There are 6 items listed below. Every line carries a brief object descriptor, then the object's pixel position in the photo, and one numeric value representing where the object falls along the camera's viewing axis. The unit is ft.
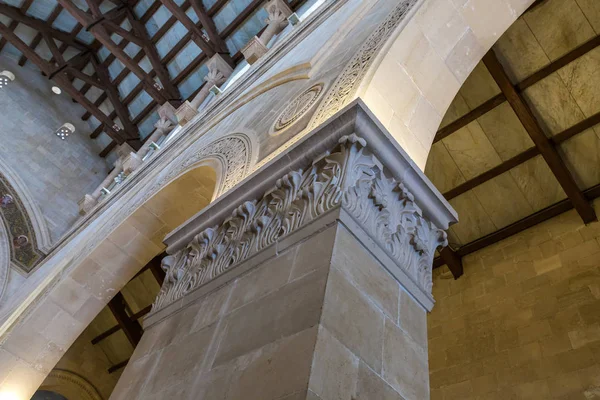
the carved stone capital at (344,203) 7.82
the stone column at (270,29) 25.79
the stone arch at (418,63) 10.12
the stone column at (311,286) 6.06
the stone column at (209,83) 29.92
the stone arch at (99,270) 16.60
